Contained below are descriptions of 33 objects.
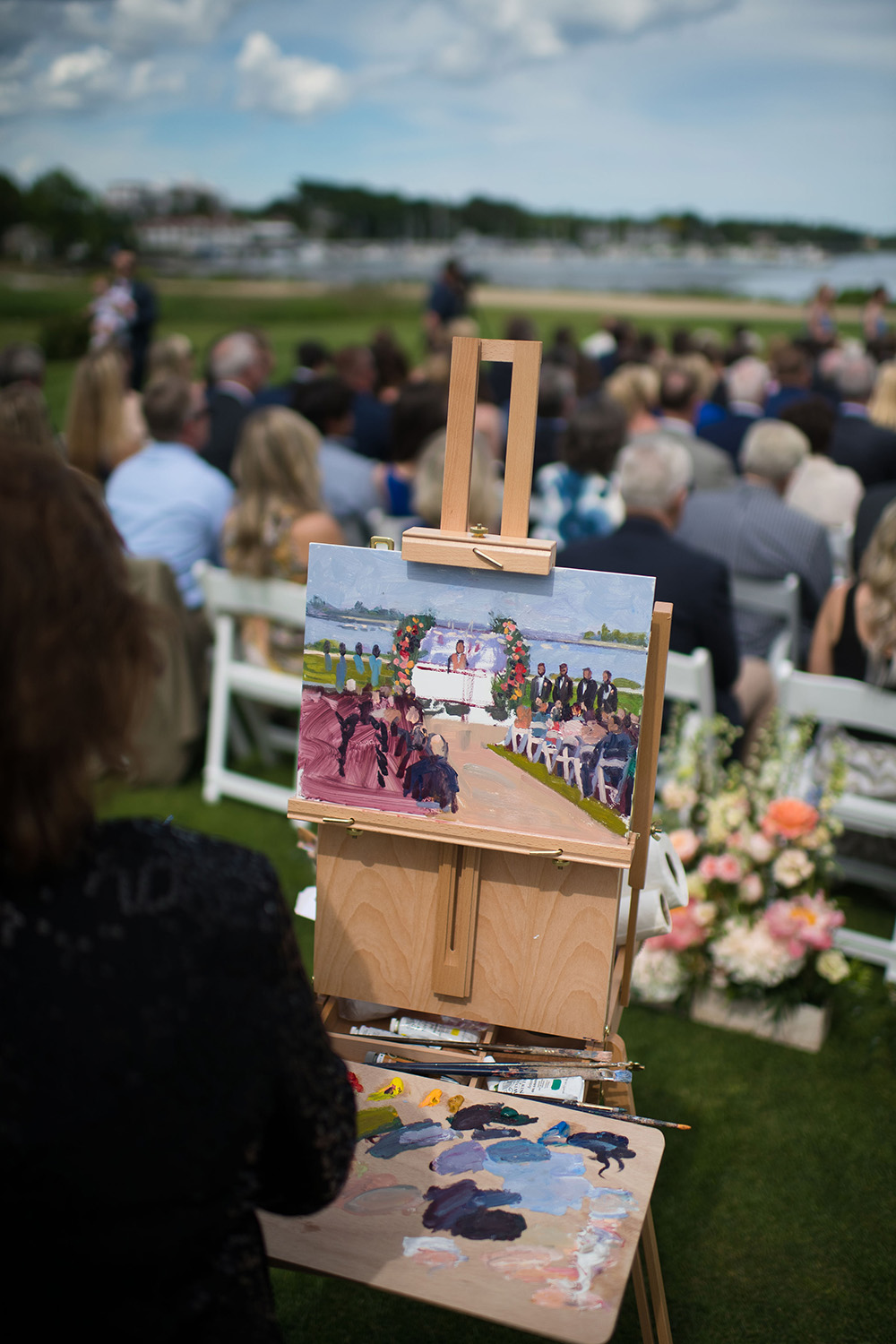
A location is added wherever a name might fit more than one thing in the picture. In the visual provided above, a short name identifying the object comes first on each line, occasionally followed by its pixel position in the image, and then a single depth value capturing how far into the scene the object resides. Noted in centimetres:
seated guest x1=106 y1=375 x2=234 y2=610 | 422
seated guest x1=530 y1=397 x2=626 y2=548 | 436
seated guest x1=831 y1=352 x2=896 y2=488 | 572
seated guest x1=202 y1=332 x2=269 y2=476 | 561
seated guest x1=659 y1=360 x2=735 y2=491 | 618
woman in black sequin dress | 90
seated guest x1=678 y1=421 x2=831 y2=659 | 402
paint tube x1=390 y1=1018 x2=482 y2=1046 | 176
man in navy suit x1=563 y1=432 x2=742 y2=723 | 305
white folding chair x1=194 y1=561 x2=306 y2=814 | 371
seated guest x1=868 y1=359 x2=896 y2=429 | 623
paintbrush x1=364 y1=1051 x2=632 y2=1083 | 163
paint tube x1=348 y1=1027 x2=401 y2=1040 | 175
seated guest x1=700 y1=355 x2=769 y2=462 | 646
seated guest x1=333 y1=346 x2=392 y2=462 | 656
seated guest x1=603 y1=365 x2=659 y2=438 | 602
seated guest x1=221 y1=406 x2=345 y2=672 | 371
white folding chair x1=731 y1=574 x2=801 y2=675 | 396
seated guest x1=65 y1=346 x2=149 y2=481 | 488
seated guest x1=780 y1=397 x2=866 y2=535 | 510
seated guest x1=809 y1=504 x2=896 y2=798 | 291
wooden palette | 125
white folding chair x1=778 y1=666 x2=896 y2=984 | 288
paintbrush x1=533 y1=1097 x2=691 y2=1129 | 156
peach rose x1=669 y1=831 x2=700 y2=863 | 279
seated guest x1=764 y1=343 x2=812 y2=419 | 708
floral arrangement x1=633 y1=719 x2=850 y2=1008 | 271
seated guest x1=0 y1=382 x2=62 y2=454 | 426
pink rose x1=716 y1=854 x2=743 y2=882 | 274
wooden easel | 159
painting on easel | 156
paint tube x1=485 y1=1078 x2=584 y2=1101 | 162
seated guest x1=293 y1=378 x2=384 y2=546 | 505
